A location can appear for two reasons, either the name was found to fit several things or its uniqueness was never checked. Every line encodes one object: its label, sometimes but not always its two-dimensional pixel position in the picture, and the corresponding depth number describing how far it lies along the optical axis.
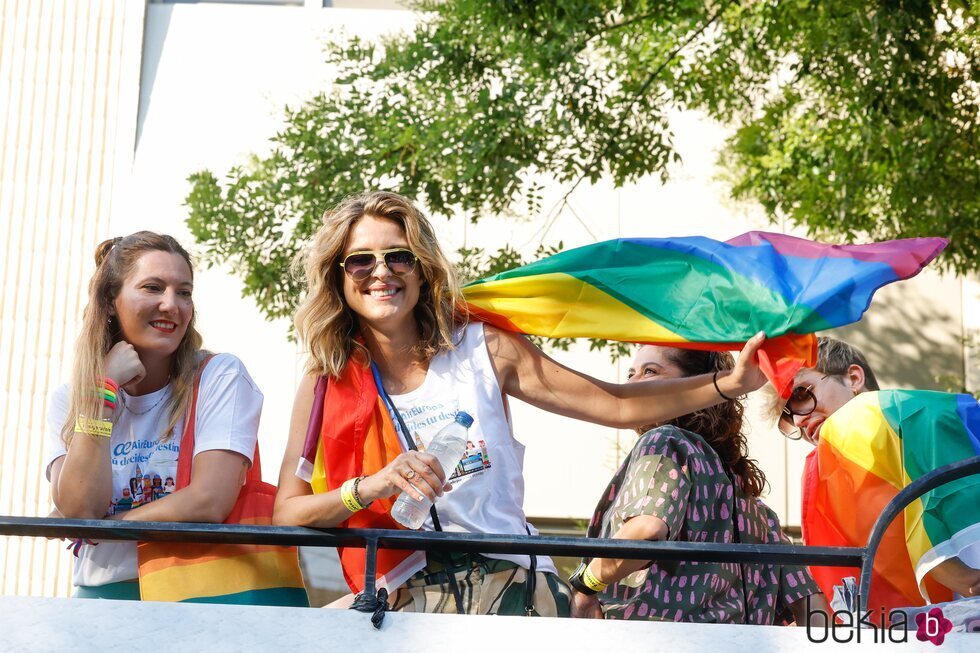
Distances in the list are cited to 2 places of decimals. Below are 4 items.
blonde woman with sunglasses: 6.05
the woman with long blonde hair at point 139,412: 6.43
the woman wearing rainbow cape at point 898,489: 6.05
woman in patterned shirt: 6.81
